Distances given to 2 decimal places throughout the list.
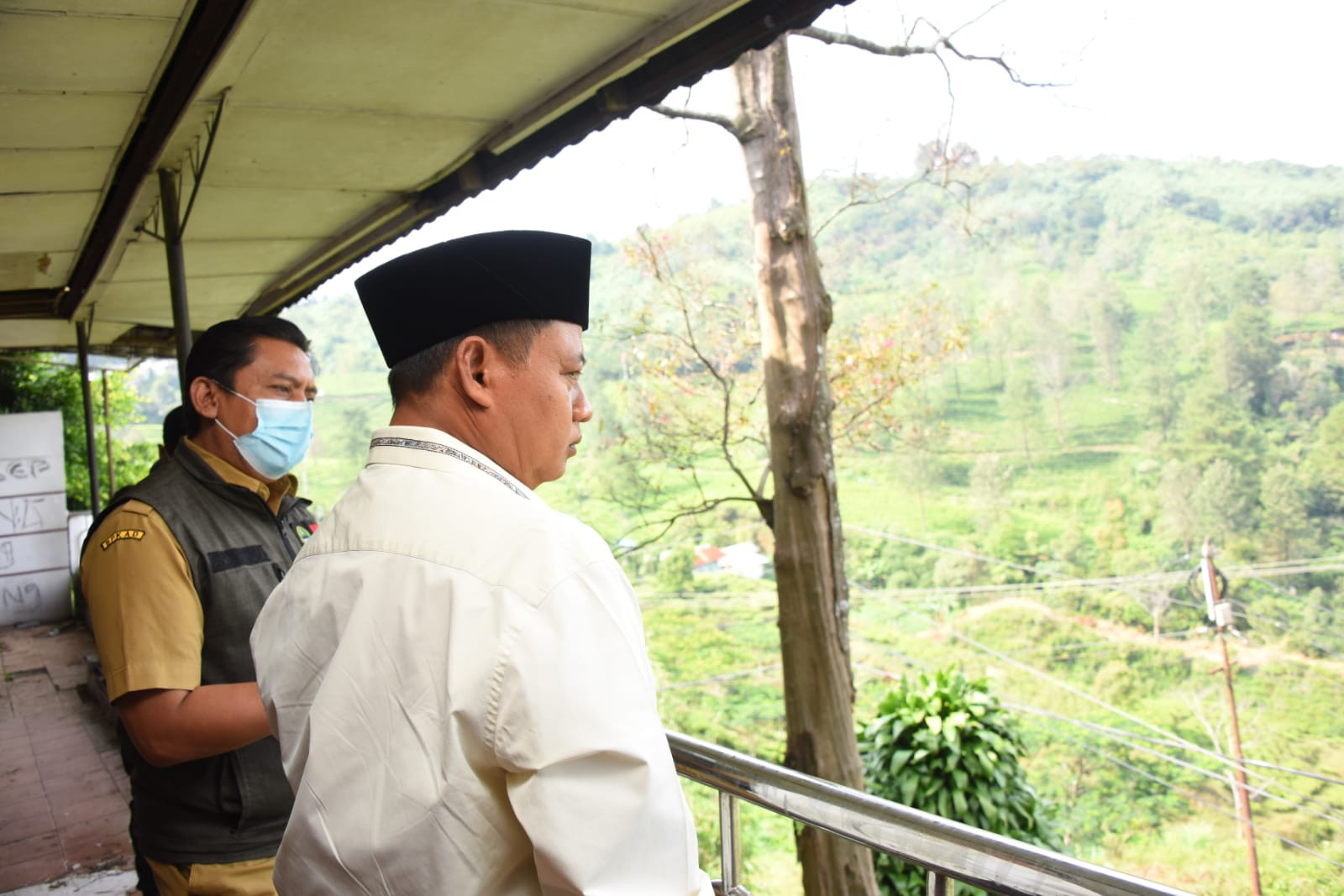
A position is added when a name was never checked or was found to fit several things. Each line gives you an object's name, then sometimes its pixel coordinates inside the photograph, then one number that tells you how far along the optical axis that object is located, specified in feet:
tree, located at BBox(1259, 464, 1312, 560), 81.92
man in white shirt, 2.44
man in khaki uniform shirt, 4.66
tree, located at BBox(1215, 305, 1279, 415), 91.50
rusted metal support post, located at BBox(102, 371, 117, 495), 33.54
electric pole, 39.58
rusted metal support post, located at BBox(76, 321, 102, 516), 21.31
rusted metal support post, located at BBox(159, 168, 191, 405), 10.01
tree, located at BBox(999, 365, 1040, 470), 104.53
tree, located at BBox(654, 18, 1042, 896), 18.02
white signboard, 26.94
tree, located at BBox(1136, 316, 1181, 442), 97.40
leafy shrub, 17.01
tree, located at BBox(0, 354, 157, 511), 31.78
